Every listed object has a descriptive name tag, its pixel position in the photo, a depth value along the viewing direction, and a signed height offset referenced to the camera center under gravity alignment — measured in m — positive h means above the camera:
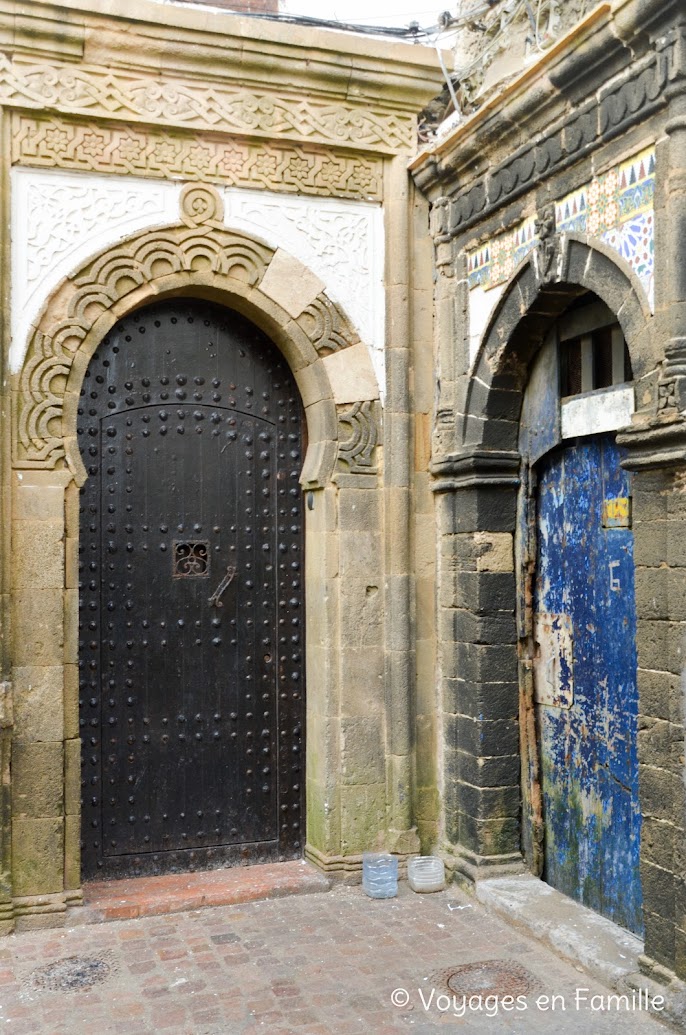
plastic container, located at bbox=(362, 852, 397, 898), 5.50 -1.68
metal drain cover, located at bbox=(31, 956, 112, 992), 4.42 -1.77
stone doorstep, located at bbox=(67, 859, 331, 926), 5.21 -1.70
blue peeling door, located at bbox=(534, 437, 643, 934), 4.78 -0.59
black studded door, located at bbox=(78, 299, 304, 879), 5.56 -0.19
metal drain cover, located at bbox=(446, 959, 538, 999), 4.32 -1.78
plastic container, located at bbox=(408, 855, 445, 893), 5.57 -1.68
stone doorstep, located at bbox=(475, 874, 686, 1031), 4.13 -1.68
